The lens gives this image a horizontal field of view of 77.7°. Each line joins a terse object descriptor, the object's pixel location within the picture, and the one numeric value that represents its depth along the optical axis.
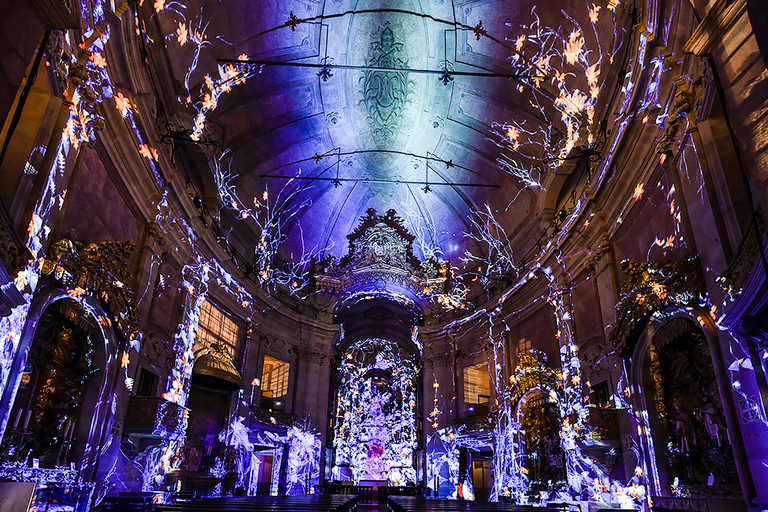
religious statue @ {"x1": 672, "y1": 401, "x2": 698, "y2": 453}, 7.68
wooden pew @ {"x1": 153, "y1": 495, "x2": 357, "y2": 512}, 4.50
